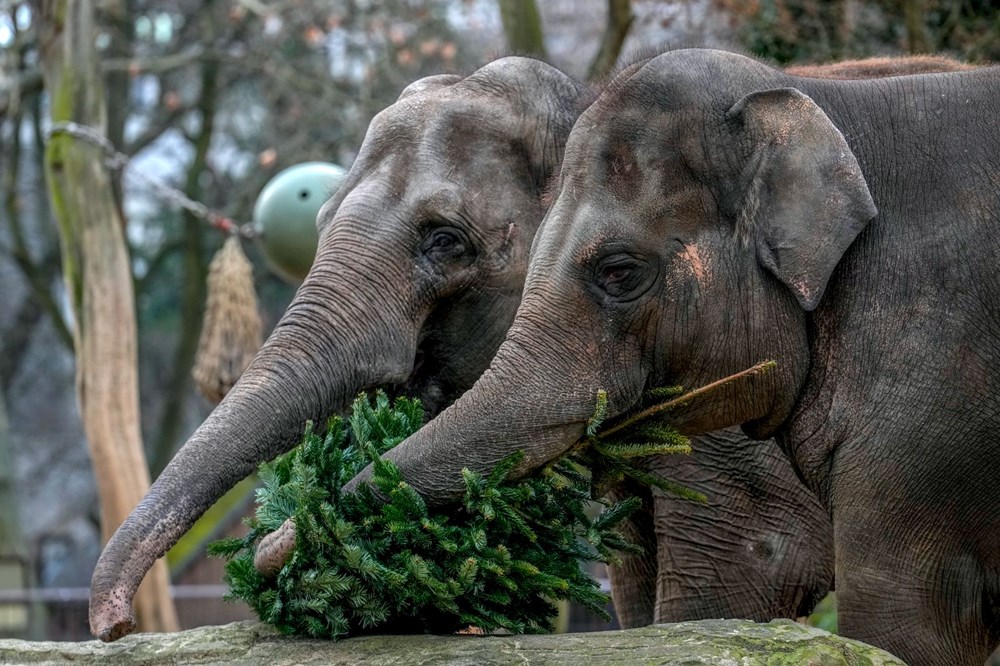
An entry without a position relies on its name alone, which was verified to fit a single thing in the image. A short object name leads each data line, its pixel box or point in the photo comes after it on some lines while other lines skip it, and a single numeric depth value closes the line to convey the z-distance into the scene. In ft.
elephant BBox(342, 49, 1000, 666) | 27.35
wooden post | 62.61
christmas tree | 26.74
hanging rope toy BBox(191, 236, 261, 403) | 57.00
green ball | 60.27
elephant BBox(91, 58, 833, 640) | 34.77
